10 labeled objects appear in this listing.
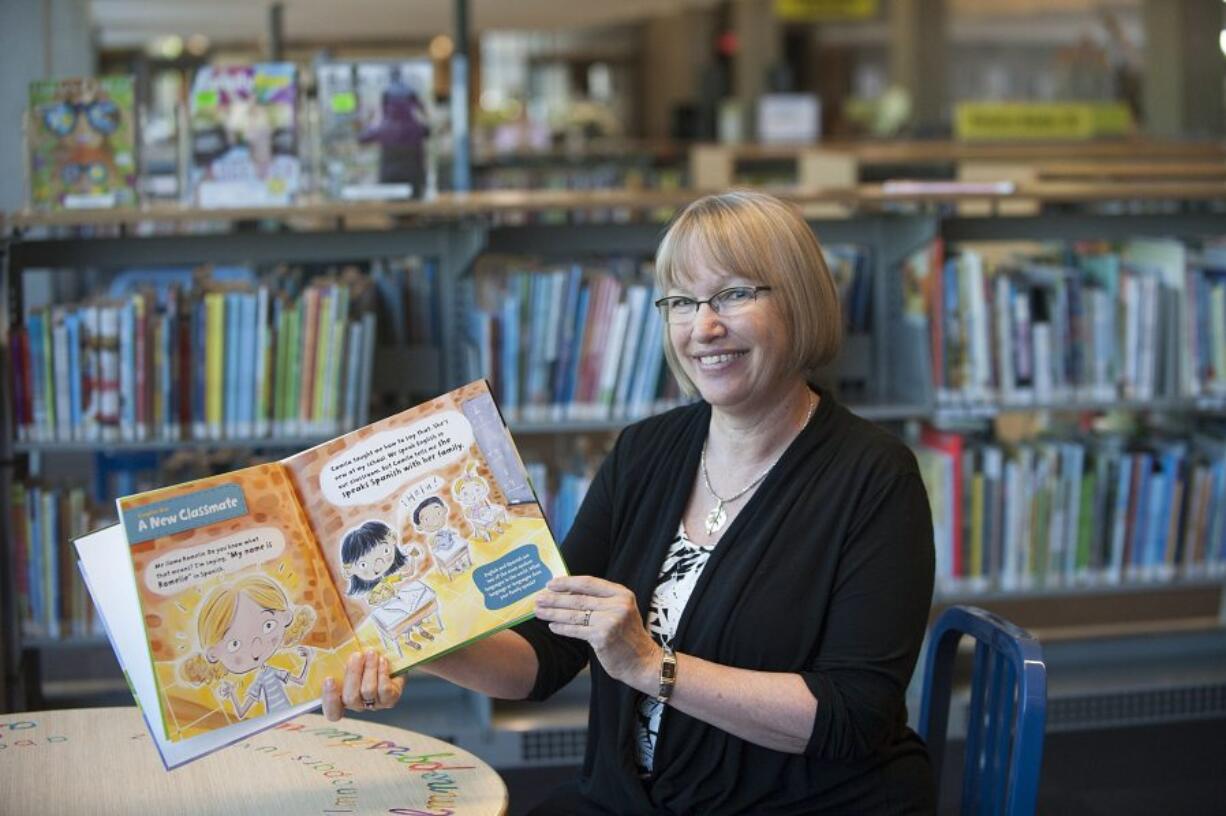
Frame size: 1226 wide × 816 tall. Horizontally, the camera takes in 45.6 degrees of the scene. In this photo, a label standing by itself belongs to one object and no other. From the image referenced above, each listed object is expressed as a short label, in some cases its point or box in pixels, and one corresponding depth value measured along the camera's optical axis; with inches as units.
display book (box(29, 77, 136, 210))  142.4
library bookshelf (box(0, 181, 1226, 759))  143.5
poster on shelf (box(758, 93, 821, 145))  383.2
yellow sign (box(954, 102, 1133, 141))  355.9
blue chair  74.9
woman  73.8
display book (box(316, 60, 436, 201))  147.6
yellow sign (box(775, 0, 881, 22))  442.0
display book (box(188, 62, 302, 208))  144.6
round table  70.2
